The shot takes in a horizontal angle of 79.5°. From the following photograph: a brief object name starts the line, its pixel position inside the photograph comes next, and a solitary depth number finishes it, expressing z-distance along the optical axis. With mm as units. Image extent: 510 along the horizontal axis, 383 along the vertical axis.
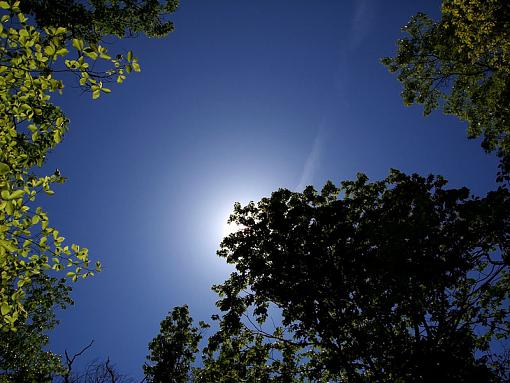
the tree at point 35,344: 17219
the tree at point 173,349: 21312
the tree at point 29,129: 3992
